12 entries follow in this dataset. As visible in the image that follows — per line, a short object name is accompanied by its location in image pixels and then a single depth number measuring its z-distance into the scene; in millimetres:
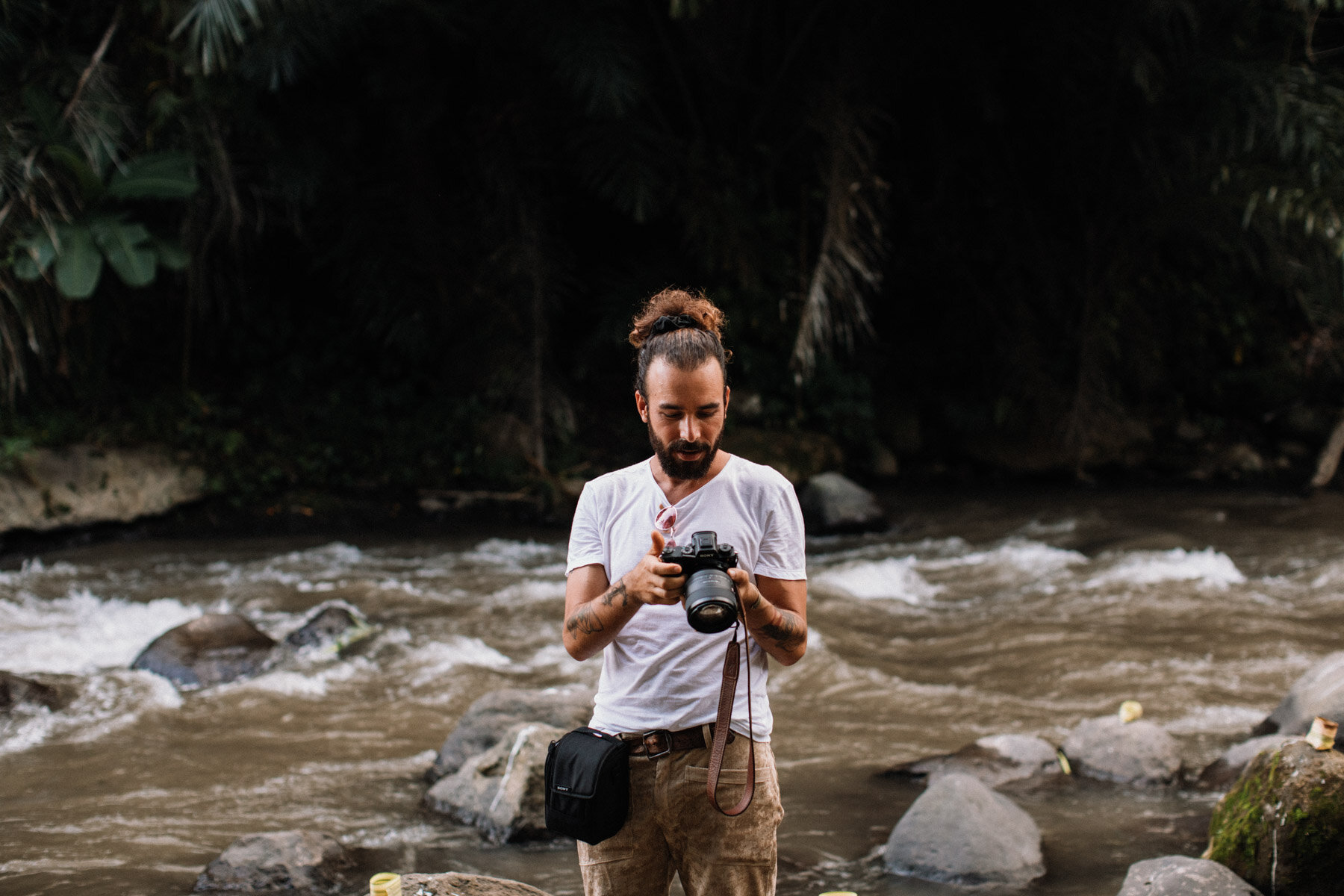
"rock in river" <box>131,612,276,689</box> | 5473
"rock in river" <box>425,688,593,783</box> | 4227
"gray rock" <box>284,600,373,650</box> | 6004
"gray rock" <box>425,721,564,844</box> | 3652
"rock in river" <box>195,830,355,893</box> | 3234
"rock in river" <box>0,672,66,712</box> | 4887
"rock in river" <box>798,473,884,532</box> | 9398
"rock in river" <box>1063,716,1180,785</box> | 4047
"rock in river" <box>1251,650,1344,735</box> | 4000
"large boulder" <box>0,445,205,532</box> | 8320
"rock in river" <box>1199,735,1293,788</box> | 3951
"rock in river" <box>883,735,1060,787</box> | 4105
